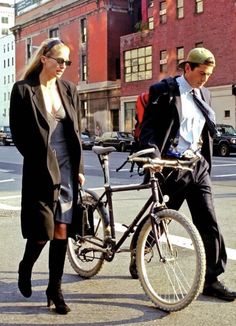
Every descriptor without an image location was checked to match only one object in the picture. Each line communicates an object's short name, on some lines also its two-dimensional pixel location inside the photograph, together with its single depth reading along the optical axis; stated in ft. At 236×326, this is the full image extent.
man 15.33
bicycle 13.97
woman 13.94
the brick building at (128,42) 128.88
